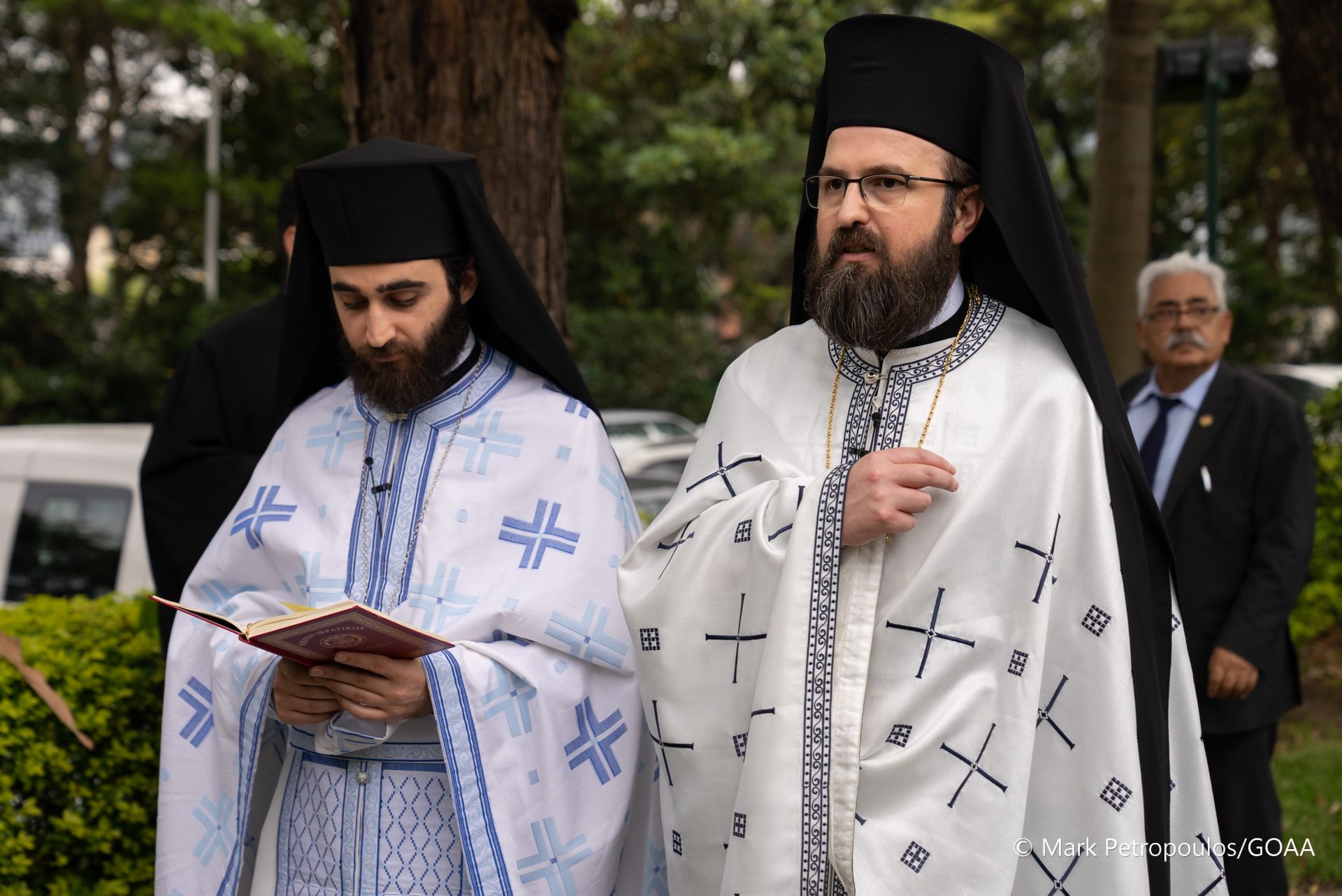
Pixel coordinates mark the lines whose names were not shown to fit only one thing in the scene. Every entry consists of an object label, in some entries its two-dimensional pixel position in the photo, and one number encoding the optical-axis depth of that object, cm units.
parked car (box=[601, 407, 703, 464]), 1262
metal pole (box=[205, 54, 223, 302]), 2072
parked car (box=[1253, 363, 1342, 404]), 1558
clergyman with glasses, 232
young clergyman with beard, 280
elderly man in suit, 408
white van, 532
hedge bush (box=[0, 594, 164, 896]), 384
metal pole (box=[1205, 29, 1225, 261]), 897
